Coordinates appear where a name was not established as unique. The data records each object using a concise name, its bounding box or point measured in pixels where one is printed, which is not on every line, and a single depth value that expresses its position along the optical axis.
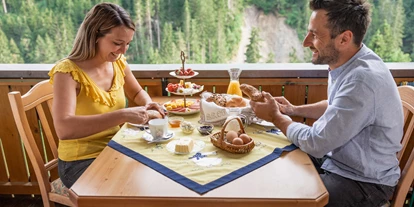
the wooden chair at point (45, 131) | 1.47
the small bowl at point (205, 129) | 1.42
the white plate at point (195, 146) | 1.26
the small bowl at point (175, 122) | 1.51
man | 1.20
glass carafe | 1.78
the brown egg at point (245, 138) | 1.23
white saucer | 1.34
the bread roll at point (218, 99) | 1.57
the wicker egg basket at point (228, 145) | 1.20
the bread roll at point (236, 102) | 1.58
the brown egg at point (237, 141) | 1.22
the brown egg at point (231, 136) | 1.24
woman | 1.40
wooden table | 0.95
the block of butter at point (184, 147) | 1.23
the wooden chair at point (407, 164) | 1.35
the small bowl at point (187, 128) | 1.44
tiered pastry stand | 1.69
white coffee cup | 1.34
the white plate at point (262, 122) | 1.53
